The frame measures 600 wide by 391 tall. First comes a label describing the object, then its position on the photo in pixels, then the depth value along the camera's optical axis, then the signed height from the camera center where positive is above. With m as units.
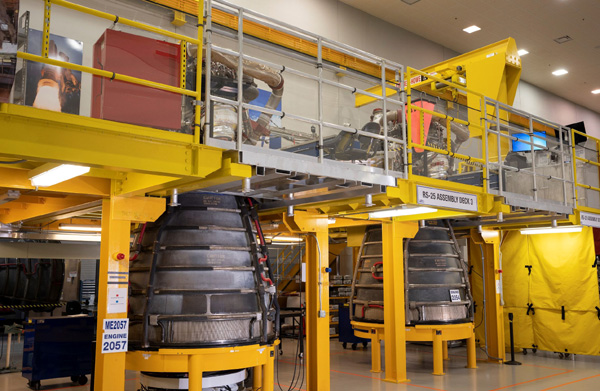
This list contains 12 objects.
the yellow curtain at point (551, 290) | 14.72 -0.46
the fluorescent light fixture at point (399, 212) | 10.38 +1.20
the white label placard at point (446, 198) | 8.78 +1.25
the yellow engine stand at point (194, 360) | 7.51 -1.16
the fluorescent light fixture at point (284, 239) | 18.91 +1.22
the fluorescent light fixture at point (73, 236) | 12.70 +0.88
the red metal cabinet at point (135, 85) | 5.43 +1.88
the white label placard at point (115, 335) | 6.98 -0.76
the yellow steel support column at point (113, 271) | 7.00 +0.05
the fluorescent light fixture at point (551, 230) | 14.30 +1.15
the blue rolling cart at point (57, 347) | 11.18 -1.47
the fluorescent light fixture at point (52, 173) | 5.74 +1.09
